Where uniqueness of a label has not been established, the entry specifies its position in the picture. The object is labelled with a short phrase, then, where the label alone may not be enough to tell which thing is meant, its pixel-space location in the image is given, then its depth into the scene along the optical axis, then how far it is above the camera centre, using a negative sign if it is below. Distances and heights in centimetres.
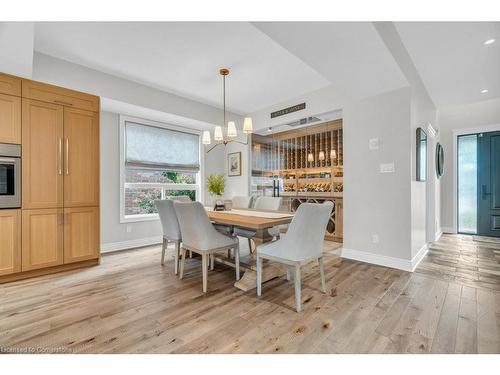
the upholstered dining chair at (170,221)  290 -42
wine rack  489 +52
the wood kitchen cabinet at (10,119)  259 +78
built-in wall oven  259 +15
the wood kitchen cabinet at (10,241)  257 -58
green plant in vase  327 +0
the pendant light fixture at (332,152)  493 +73
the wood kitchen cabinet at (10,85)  258 +116
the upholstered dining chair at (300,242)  200 -48
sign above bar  441 +152
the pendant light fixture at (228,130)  300 +76
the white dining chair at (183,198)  376 -16
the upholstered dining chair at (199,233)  238 -47
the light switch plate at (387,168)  311 +26
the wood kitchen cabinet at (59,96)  275 +116
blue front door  473 +3
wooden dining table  227 -35
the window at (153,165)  423 +46
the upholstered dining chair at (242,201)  393 -23
